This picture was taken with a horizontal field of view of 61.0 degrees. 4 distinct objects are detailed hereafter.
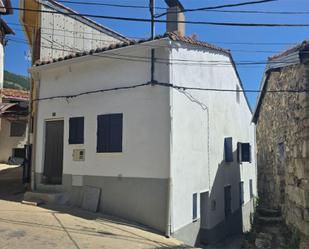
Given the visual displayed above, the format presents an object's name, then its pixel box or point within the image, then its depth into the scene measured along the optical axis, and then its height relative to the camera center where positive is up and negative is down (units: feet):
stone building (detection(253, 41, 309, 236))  20.67 +1.09
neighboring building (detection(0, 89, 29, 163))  61.14 +1.85
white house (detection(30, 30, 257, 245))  23.33 +1.33
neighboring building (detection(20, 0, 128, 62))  32.15 +15.02
